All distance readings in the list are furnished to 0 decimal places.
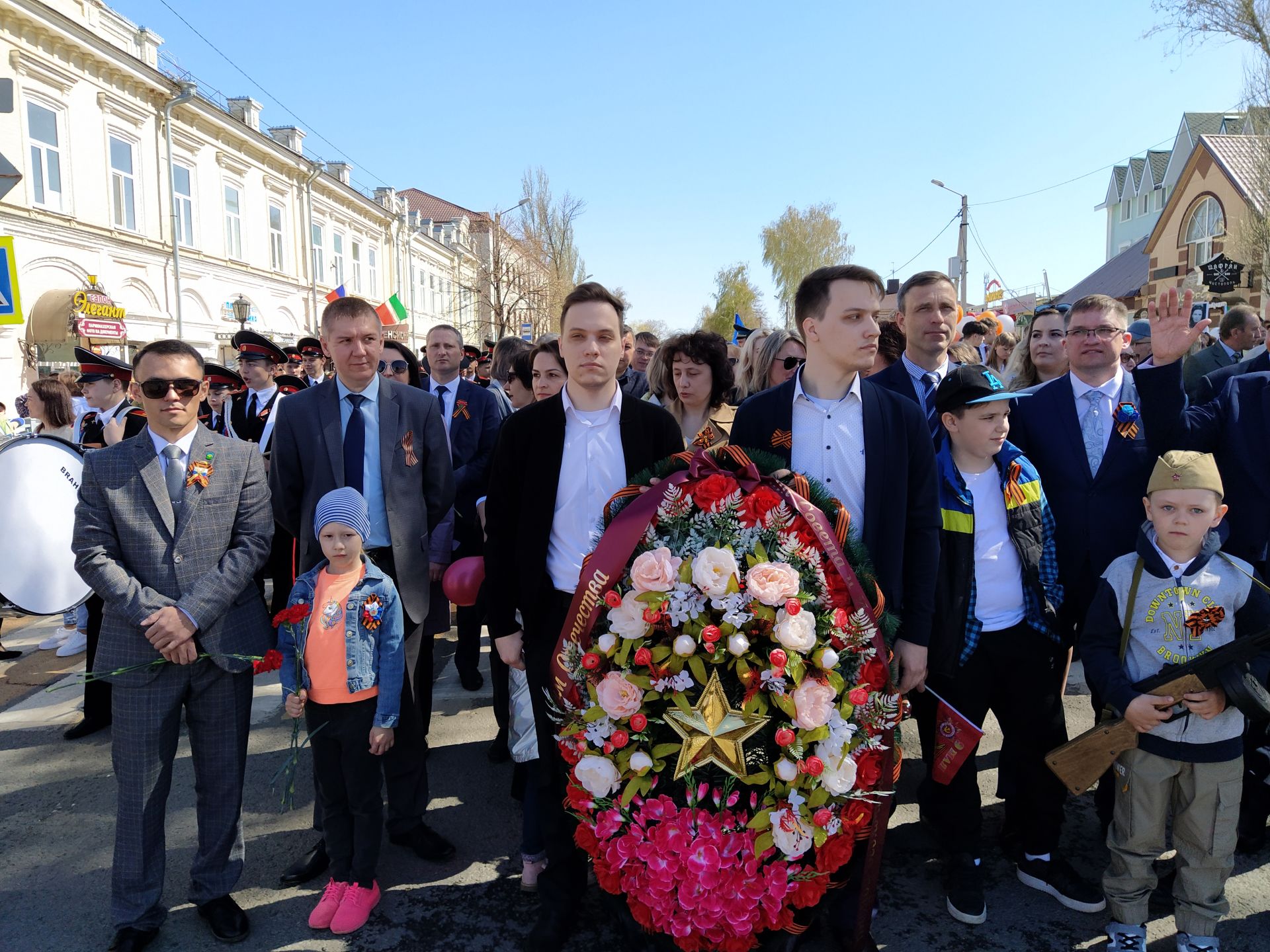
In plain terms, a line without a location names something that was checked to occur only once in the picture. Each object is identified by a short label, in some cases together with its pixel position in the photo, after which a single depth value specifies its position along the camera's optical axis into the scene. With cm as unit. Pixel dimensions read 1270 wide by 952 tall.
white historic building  1794
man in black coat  299
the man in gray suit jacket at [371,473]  348
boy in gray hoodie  281
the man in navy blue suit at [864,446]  284
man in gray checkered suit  294
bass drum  464
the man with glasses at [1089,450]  339
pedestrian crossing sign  566
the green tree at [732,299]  6109
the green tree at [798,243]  5138
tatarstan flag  1181
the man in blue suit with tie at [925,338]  416
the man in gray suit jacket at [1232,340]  670
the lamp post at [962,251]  2583
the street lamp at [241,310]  1983
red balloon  358
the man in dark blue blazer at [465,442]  514
